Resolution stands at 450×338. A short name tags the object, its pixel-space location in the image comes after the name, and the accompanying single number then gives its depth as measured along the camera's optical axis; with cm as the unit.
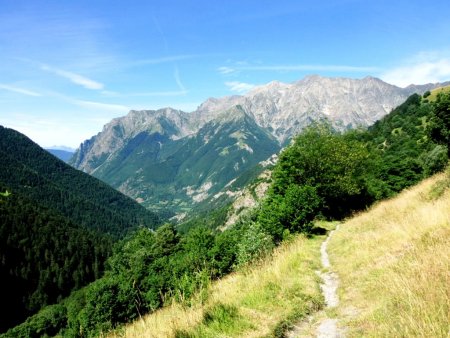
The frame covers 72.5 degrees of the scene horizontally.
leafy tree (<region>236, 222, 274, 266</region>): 2279
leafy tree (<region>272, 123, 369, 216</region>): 4572
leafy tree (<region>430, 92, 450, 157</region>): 4900
